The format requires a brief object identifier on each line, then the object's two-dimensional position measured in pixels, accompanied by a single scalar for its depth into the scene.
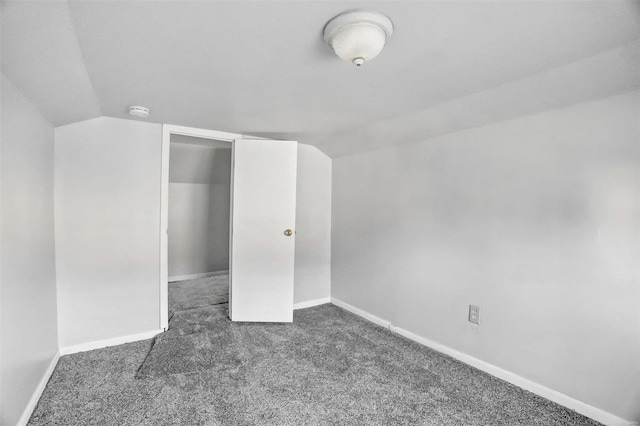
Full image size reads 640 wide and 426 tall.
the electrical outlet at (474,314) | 2.38
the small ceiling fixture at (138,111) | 2.44
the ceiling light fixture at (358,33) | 1.25
